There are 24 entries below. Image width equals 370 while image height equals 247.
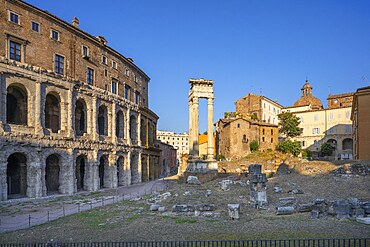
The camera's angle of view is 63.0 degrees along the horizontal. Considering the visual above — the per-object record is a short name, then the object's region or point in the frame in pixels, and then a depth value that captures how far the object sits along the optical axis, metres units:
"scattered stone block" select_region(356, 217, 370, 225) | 13.31
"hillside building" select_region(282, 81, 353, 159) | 60.12
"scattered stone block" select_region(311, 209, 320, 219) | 14.52
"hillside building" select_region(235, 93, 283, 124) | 70.19
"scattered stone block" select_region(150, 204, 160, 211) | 17.79
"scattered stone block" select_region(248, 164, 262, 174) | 19.38
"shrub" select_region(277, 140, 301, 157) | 56.42
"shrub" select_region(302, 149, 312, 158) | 58.20
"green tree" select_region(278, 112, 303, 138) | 64.03
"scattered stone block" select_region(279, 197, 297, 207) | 18.14
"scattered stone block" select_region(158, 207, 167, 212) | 17.31
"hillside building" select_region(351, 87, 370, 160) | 32.50
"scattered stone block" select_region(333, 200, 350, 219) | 14.56
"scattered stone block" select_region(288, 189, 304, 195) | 21.62
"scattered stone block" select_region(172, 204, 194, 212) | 16.79
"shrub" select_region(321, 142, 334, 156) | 57.78
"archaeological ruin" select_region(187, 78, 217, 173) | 33.95
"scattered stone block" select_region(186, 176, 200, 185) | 29.53
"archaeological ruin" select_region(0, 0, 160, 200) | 24.75
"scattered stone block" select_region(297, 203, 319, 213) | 15.97
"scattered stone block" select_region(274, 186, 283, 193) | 22.59
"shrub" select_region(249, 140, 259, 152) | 58.41
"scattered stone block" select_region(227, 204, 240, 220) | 14.93
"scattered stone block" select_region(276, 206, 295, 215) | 15.54
